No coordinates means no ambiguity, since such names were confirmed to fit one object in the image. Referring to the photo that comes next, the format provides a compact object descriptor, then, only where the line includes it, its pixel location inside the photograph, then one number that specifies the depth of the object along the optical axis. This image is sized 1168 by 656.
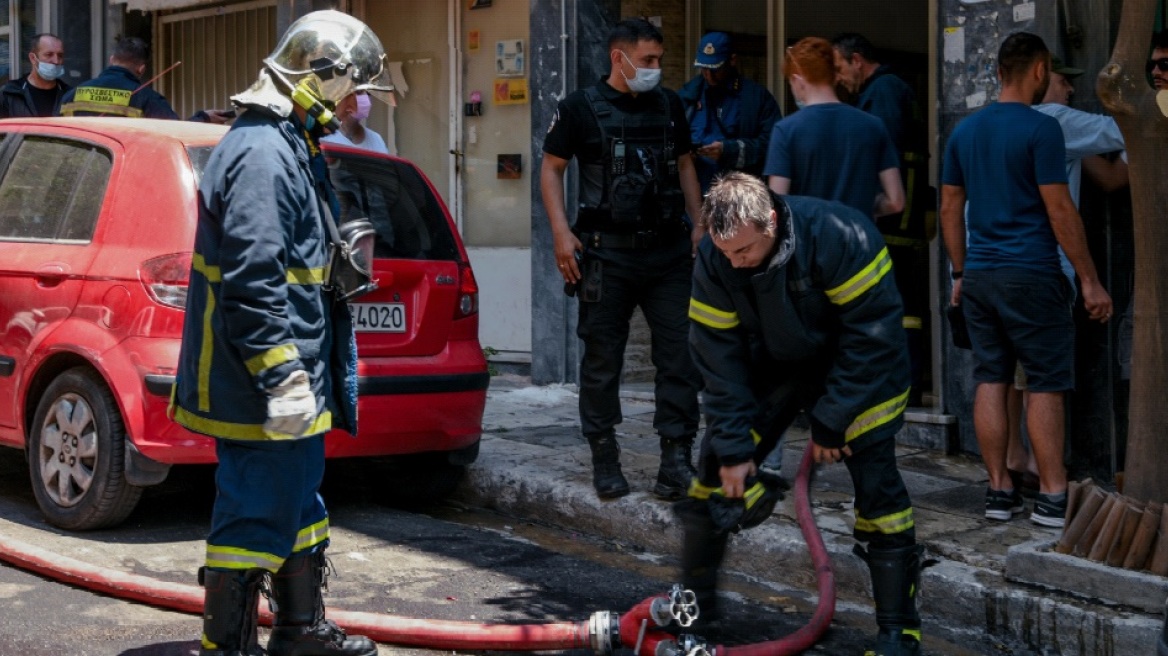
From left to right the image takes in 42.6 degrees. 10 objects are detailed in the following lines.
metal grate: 12.55
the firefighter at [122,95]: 8.84
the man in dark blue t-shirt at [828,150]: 6.00
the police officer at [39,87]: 10.20
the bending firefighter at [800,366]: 4.26
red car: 5.80
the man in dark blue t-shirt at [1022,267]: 5.80
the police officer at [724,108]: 7.78
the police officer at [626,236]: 6.30
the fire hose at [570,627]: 4.36
